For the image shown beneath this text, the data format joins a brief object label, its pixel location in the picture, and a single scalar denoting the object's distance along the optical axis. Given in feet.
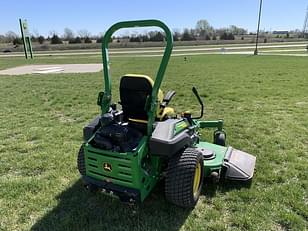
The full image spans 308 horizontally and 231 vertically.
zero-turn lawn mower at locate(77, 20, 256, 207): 7.97
